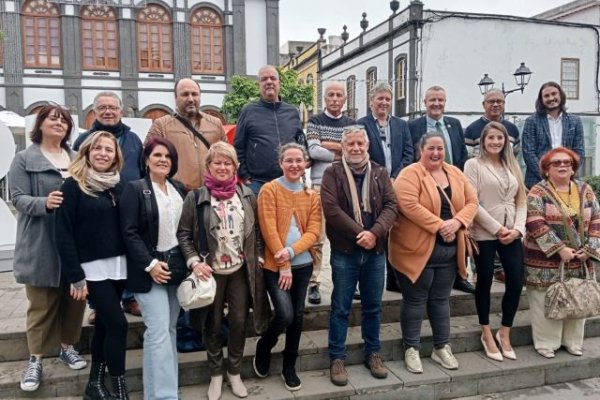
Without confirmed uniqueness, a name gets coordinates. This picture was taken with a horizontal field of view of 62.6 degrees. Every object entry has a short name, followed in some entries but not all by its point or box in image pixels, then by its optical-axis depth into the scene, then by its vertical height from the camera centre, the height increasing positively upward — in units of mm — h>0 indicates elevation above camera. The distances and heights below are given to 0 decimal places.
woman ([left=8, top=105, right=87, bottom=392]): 3338 -500
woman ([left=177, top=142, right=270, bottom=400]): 3234 -584
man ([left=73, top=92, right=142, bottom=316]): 3646 +256
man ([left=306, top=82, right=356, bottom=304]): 4204 +262
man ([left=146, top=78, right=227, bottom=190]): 3846 +236
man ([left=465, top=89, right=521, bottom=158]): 4738 +390
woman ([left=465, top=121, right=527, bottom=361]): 4023 -466
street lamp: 14039 +2489
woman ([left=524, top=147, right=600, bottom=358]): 4074 -593
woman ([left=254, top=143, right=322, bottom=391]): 3406 -523
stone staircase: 3553 -1638
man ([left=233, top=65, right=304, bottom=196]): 4117 +258
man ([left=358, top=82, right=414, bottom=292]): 4352 +254
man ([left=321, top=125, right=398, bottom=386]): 3555 -450
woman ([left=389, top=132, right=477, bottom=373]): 3703 -560
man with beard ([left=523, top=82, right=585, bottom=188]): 4723 +316
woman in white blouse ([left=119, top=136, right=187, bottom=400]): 3076 -606
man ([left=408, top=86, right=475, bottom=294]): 4598 +336
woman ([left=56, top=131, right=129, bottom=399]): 3012 -471
